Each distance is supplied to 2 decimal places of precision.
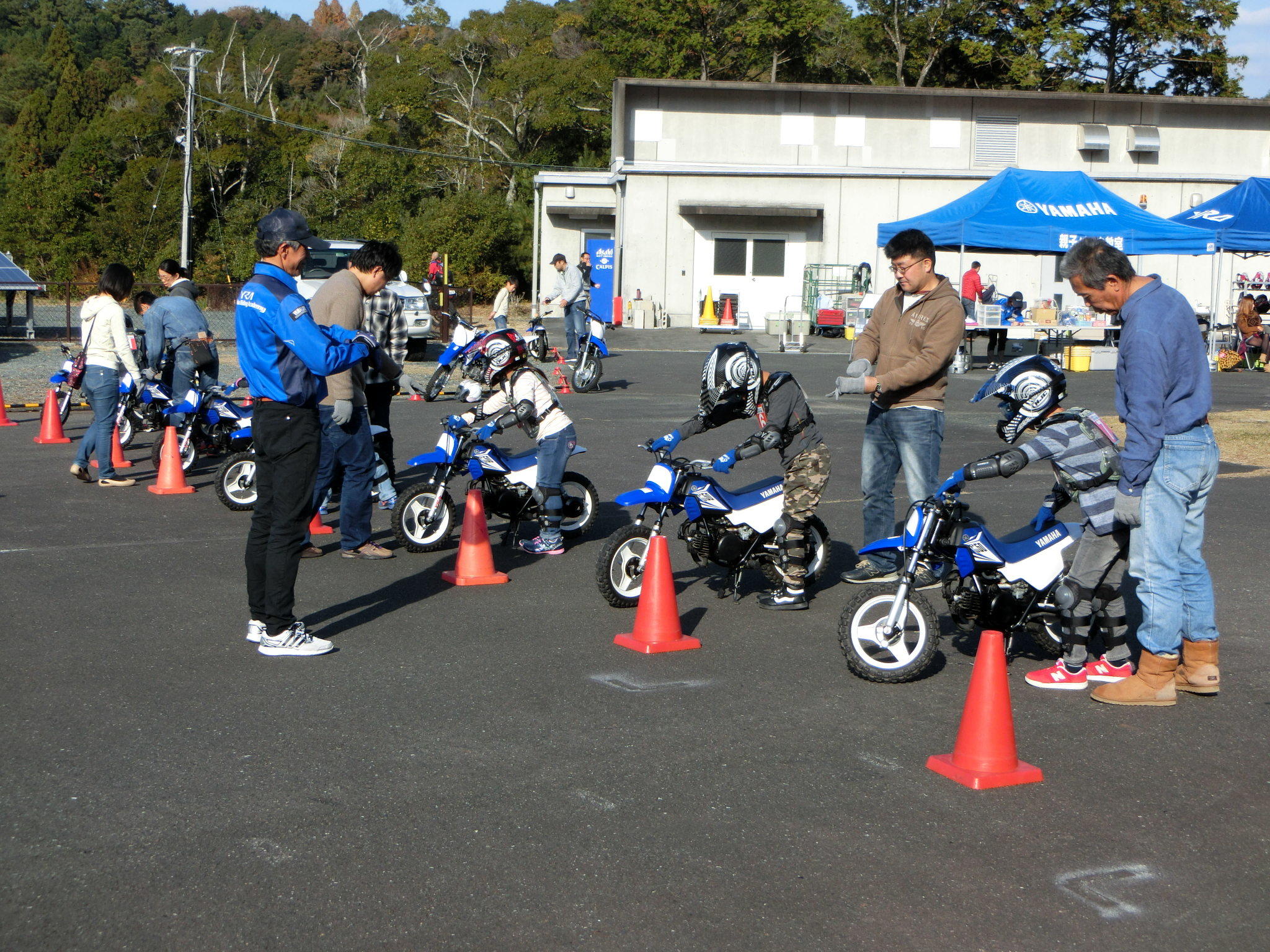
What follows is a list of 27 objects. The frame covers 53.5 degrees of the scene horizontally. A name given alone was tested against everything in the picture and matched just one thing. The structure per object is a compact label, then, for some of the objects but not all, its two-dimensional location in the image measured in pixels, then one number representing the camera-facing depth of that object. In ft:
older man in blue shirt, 17.54
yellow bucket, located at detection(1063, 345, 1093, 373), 80.43
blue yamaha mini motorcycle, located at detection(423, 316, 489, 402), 28.94
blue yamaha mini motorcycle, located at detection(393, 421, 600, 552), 28.84
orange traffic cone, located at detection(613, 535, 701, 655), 21.43
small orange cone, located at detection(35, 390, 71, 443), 45.98
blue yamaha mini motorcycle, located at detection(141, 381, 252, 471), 38.96
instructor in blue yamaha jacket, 19.80
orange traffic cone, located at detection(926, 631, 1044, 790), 15.75
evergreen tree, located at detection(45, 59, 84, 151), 203.21
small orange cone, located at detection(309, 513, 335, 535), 31.58
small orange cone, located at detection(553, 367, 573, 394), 62.96
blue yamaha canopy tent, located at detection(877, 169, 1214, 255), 76.23
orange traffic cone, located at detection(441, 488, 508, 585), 26.12
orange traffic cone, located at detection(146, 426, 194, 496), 36.47
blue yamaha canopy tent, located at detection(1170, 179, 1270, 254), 78.95
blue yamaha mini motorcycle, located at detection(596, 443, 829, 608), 23.24
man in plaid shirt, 31.63
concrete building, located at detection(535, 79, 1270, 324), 115.55
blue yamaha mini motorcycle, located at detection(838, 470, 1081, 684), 19.15
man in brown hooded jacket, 24.06
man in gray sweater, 26.91
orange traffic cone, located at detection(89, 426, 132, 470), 39.86
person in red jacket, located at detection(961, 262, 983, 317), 90.84
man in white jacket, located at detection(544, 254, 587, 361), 71.51
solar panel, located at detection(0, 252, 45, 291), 84.33
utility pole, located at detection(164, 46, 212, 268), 128.36
